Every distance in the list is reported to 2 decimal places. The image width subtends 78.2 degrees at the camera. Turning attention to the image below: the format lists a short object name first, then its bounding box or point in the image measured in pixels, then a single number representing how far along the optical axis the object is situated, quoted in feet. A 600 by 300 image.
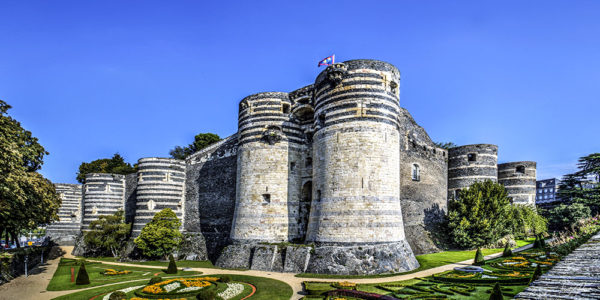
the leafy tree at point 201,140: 207.72
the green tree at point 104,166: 216.95
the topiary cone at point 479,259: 70.51
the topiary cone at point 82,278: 69.97
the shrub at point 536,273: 46.08
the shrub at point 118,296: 55.51
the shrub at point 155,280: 66.48
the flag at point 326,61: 79.61
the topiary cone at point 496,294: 37.37
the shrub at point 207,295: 53.88
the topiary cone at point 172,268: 80.12
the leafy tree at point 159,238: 101.86
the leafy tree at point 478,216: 95.30
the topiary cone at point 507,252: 76.51
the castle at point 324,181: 71.15
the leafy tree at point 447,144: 229.13
